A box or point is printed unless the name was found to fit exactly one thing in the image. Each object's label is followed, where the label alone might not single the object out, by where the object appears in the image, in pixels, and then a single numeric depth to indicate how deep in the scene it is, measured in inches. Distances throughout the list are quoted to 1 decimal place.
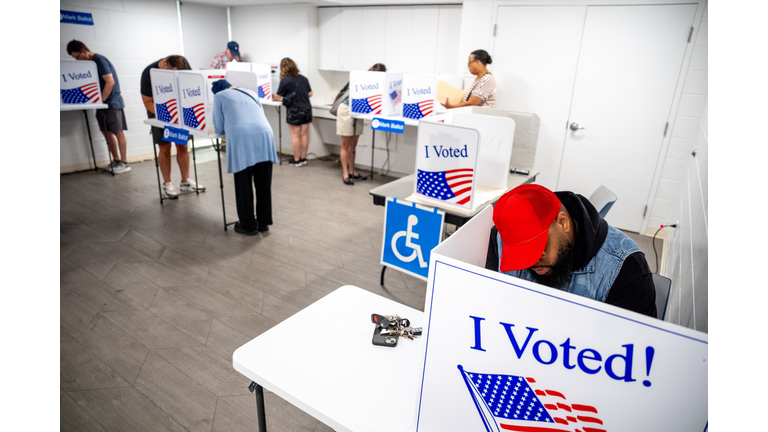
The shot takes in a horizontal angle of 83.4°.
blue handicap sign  98.2
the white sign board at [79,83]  186.1
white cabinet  210.4
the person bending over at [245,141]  130.3
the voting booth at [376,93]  192.4
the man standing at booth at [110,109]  196.4
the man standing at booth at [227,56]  261.7
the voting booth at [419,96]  175.6
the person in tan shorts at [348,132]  211.9
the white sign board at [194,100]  141.9
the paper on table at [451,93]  188.4
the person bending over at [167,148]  161.2
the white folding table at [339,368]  40.9
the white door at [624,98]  148.6
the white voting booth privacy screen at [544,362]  27.2
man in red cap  42.0
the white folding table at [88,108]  187.8
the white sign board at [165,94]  149.7
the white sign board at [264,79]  241.9
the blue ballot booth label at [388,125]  182.2
